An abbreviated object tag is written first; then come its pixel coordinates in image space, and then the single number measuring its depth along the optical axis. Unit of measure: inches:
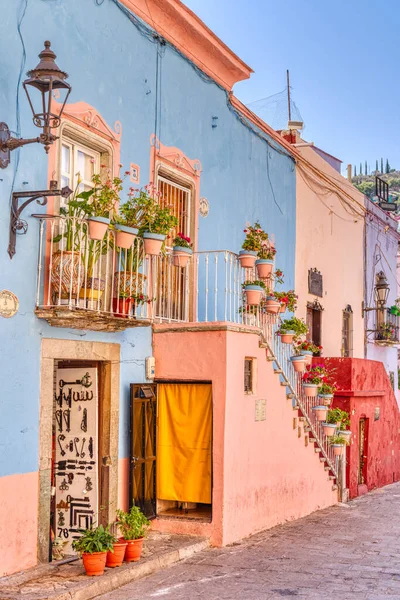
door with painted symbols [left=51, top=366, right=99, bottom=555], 368.2
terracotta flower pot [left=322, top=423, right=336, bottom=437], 537.0
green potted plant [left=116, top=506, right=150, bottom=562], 328.8
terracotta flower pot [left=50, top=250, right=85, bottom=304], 318.0
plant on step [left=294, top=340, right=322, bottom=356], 527.2
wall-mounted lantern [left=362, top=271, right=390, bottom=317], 811.4
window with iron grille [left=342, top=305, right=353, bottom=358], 746.2
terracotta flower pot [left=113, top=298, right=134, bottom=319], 356.3
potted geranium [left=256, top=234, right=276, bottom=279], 460.4
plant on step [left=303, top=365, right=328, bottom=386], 520.4
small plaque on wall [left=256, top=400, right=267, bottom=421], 424.2
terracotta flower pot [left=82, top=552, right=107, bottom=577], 304.8
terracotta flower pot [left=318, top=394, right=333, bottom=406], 541.0
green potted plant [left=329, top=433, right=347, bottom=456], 545.3
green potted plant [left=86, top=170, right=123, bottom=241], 322.0
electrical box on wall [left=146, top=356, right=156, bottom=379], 402.6
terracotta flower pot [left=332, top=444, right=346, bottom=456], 544.8
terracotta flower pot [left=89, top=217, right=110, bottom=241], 320.5
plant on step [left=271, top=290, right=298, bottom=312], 484.7
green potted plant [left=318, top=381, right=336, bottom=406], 541.0
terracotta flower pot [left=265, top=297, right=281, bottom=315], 482.3
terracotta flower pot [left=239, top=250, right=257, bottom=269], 446.6
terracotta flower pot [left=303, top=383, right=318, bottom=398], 513.3
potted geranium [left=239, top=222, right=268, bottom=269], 447.5
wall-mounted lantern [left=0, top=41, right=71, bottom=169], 284.4
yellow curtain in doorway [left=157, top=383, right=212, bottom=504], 395.9
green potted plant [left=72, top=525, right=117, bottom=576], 305.3
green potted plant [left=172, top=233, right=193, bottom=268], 401.1
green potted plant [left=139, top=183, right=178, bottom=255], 360.8
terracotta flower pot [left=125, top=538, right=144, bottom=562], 328.2
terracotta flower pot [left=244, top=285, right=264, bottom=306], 438.0
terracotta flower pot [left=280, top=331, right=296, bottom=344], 495.2
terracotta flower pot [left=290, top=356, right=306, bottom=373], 509.7
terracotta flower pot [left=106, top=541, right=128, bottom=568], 319.0
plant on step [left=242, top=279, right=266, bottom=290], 442.9
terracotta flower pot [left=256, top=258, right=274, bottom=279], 460.4
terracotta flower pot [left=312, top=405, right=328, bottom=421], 529.3
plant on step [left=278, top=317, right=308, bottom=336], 498.9
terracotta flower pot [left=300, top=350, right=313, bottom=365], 519.9
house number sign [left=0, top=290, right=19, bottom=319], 303.3
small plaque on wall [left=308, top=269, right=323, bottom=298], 649.5
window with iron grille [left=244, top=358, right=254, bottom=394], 421.7
